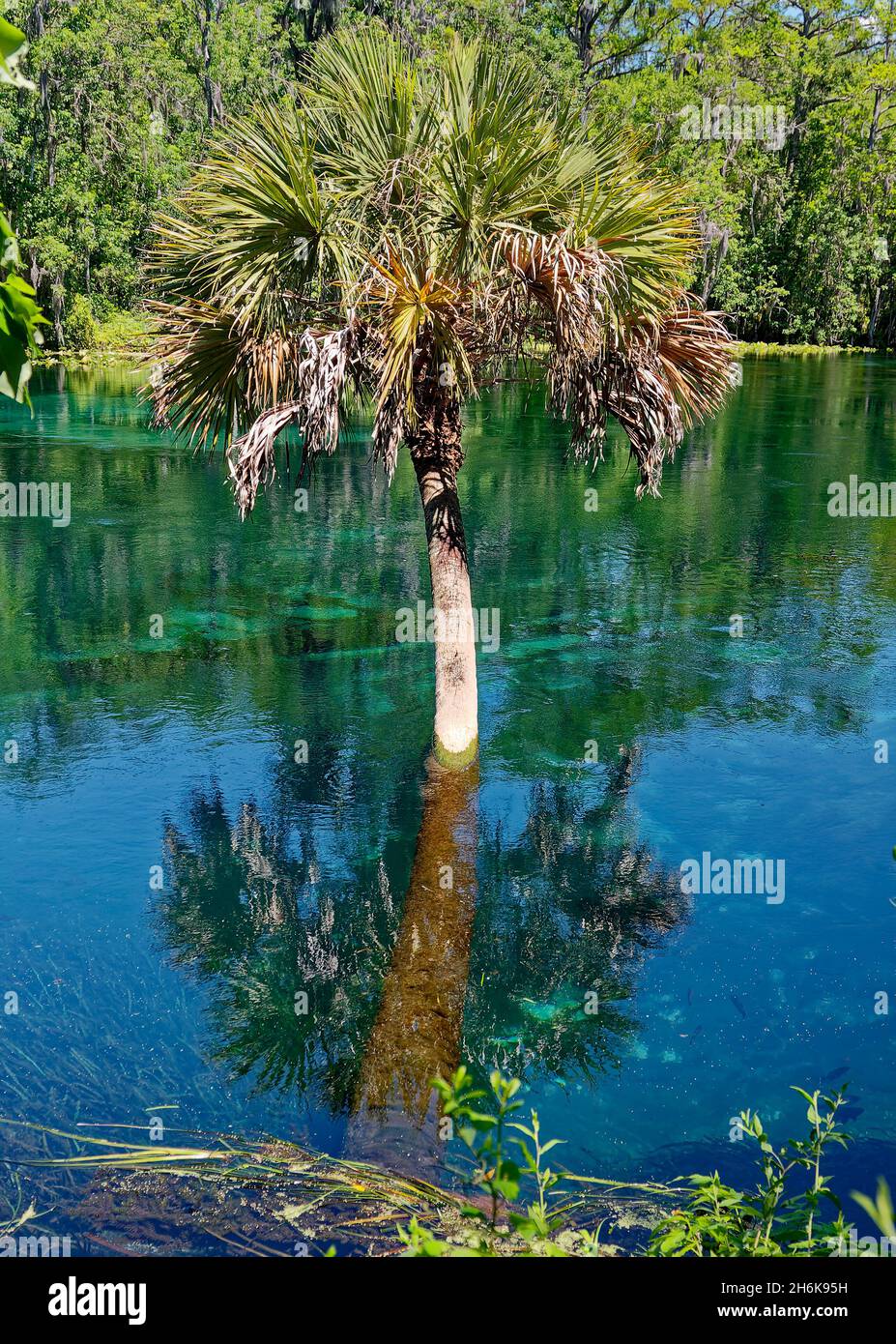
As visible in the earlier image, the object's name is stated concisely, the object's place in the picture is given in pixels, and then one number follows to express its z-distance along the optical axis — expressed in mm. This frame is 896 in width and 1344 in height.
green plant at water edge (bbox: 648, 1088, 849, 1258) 3840
